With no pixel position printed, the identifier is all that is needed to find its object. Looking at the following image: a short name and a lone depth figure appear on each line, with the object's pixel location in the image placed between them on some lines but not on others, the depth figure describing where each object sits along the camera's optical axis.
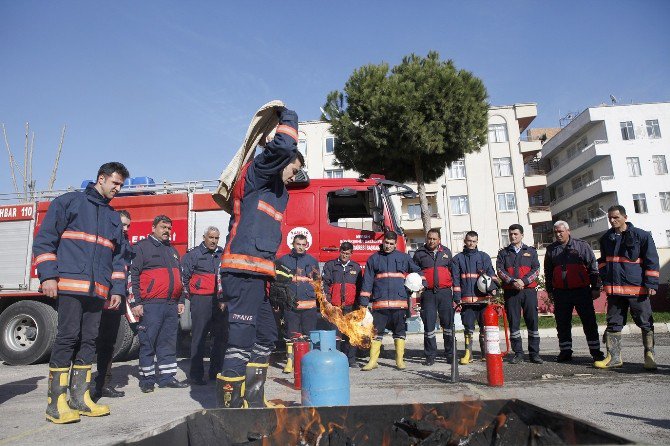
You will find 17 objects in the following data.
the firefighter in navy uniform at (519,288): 6.56
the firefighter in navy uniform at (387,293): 6.66
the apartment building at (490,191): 33.25
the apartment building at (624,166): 32.84
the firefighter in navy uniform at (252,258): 3.11
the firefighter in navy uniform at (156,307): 5.45
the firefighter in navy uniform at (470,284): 6.79
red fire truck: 7.36
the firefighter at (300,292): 6.63
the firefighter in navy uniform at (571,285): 6.28
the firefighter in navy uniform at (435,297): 6.80
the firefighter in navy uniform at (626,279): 5.67
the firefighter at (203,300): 5.79
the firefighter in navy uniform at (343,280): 6.93
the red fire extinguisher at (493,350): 4.78
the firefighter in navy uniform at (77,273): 3.76
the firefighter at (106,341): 4.69
